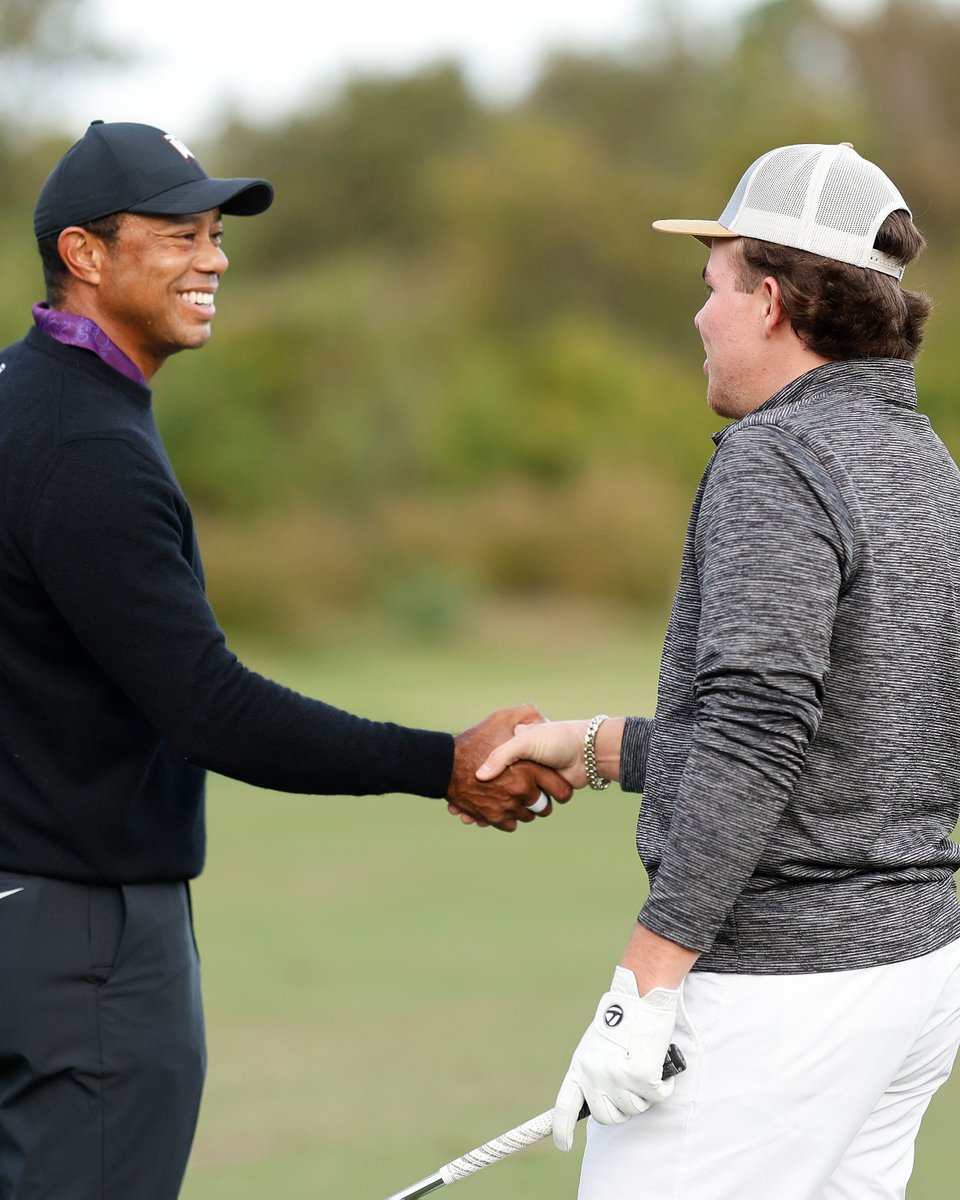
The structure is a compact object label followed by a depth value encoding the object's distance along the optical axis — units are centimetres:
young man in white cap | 445
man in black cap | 554
